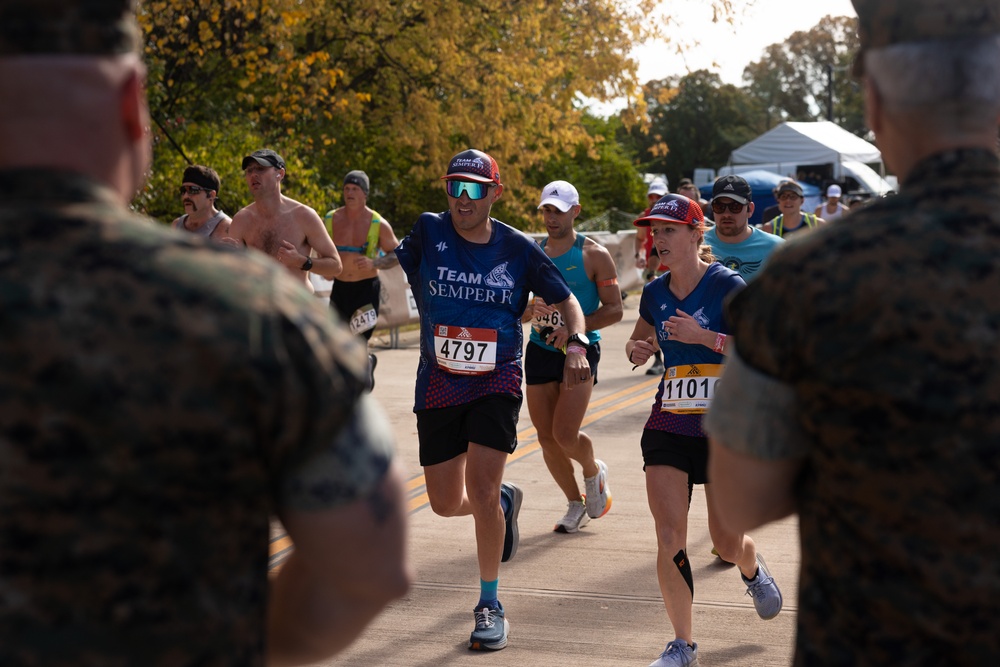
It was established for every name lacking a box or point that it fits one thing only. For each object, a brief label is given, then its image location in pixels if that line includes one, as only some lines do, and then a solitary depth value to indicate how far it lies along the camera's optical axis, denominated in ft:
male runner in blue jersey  39.96
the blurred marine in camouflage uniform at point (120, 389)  11.21
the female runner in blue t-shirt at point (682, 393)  34.17
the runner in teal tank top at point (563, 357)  49.42
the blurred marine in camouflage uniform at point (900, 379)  13.38
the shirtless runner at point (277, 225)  55.57
